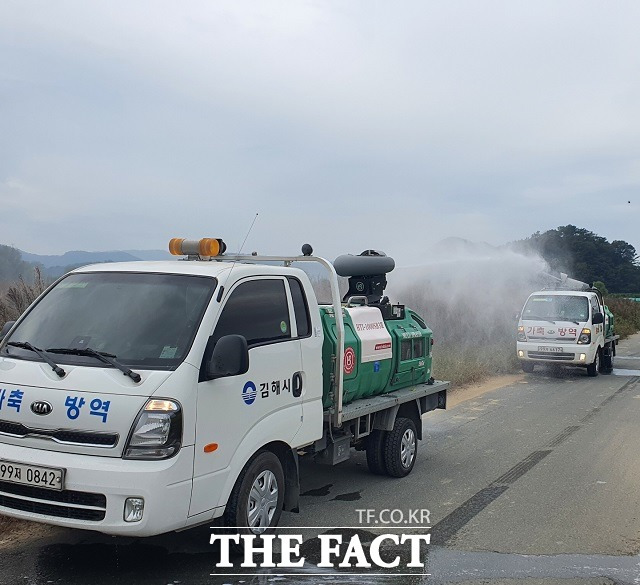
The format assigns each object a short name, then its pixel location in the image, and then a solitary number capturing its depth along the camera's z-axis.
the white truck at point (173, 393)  4.39
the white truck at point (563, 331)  16.59
